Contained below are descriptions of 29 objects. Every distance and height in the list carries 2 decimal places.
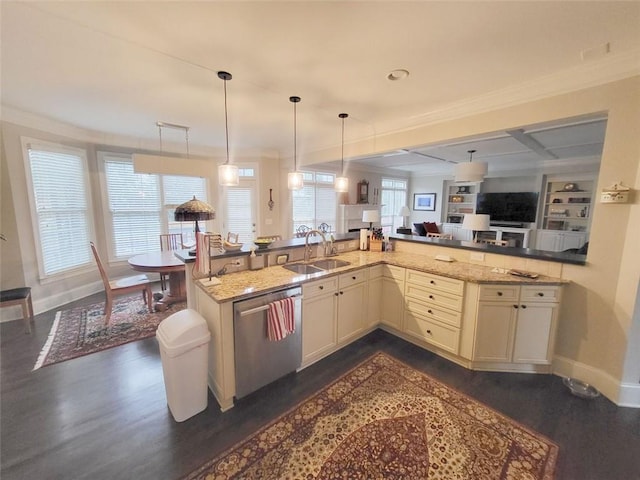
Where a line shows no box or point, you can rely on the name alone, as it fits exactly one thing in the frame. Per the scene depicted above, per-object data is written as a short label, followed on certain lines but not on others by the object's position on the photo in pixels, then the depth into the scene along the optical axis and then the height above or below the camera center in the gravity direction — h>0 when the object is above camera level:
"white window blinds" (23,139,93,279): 3.65 -0.05
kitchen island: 2.11 -0.97
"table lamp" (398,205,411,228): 8.49 -0.19
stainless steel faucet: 3.06 -0.50
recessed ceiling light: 2.20 +1.16
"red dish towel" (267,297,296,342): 2.11 -0.93
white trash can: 1.83 -1.14
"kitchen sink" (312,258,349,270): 3.01 -0.67
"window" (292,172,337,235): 6.19 +0.11
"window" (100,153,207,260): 4.61 +0.01
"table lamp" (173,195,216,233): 2.60 -0.07
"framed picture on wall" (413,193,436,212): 8.79 +0.23
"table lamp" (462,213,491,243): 4.56 -0.25
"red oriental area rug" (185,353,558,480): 1.56 -1.58
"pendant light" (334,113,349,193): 3.47 +0.30
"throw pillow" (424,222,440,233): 8.18 -0.61
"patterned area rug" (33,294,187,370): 2.74 -1.56
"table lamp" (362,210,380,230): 5.96 -0.21
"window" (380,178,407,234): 8.33 +0.20
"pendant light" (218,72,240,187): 2.67 +0.32
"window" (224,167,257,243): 5.68 -0.01
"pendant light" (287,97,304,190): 3.15 +0.32
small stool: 3.09 -1.17
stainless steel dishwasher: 2.00 -1.17
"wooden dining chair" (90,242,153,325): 3.20 -1.10
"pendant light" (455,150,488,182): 4.40 +0.63
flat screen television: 6.84 +0.08
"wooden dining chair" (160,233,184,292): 4.59 -0.69
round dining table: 3.41 -0.85
